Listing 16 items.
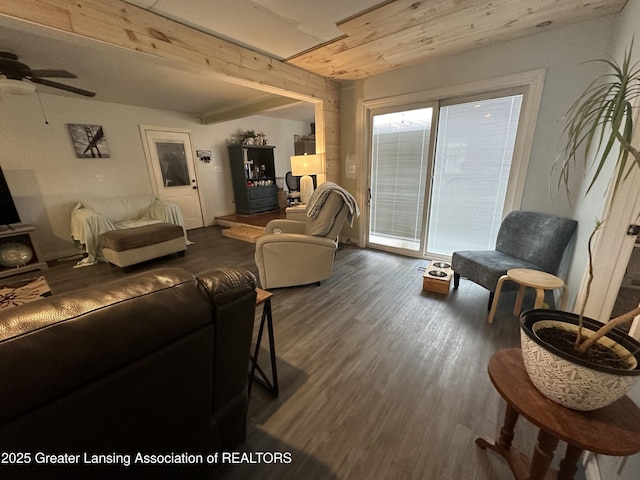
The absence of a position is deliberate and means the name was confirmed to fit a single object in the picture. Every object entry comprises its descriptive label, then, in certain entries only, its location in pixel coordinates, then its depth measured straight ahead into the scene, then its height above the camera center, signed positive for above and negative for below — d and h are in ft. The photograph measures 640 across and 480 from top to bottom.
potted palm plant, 2.28 -1.91
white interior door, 15.75 +0.17
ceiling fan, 7.02 +2.90
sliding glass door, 9.00 -0.34
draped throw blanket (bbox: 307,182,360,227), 8.67 -1.09
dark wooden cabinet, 19.22 -0.66
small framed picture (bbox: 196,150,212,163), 17.90 +1.10
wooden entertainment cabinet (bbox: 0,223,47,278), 9.98 -2.65
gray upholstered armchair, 7.03 -2.62
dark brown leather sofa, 1.63 -1.55
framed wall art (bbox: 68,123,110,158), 12.73 +1.69
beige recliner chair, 8.38 -2.72
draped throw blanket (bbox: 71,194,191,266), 11.64 -2.17
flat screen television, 10.03 -1.18
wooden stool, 6.02 -2.84
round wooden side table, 2.28 -2.46
